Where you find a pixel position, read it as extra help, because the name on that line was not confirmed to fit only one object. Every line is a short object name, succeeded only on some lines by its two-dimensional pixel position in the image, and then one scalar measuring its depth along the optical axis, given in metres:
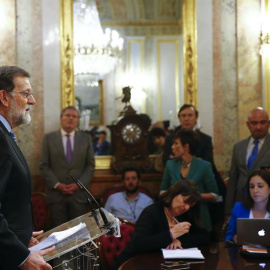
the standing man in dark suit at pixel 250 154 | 5.07
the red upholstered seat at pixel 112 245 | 4.13
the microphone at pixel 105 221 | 2.38
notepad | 3.43
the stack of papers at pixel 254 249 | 3.47
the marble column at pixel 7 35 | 6.15
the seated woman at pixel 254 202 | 4.05
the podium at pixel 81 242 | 2.33
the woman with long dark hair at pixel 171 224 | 3.74
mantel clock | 6.17
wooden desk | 3.22
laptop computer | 3.57
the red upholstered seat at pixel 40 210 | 5.82
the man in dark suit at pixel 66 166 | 5.64
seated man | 5.45
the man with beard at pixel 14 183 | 2.21
